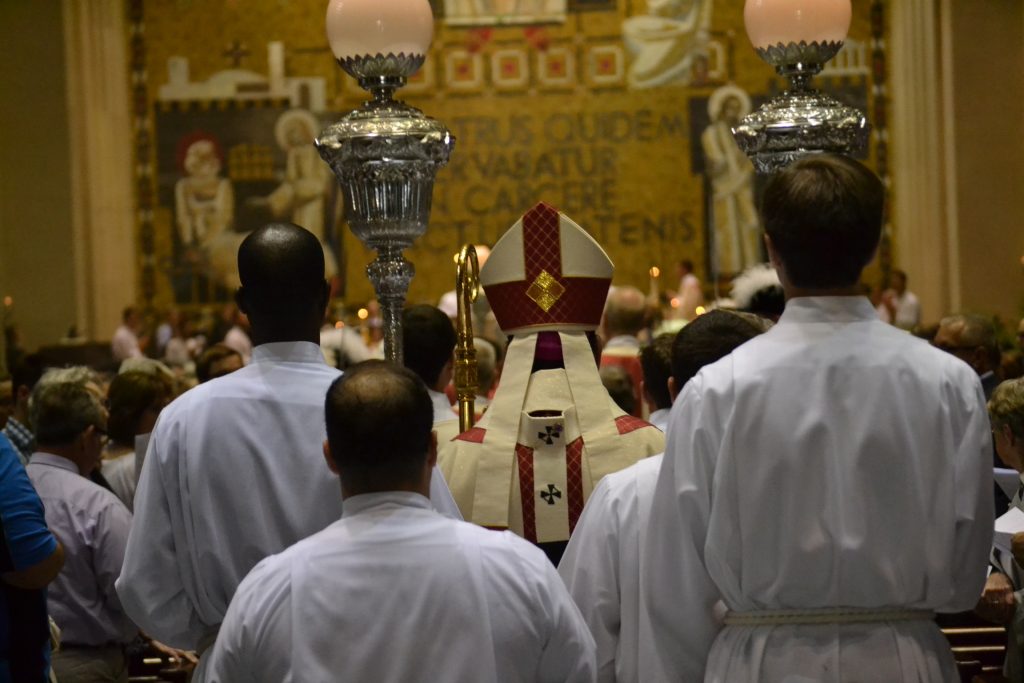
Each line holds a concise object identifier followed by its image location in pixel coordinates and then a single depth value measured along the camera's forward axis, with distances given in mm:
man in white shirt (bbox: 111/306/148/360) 35937
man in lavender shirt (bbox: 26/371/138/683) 9930
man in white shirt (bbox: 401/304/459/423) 10648
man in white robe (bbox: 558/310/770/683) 6707
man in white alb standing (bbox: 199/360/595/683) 5277
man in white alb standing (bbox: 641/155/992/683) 5809
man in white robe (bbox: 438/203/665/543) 8742
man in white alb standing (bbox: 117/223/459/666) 6789
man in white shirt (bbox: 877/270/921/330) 36094
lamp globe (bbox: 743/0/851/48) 10047
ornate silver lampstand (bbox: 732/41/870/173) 9805
